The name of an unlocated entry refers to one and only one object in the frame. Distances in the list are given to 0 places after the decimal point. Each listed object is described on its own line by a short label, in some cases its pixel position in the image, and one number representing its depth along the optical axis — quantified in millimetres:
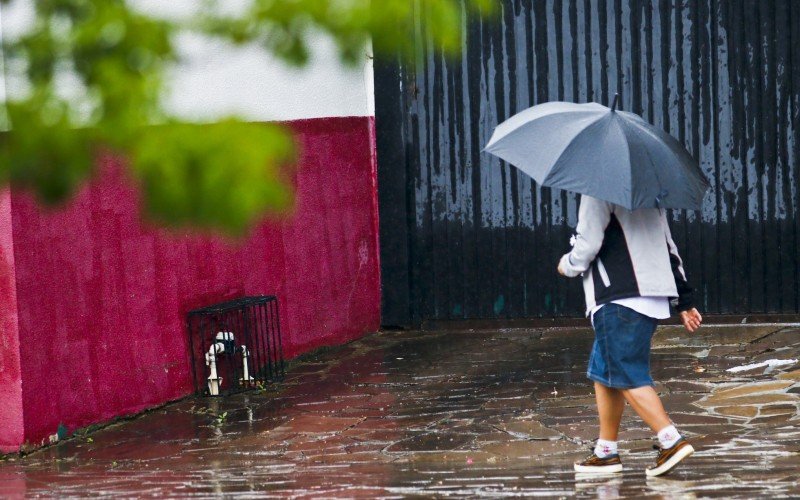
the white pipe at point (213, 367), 18969
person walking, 12680
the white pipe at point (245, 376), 19531
